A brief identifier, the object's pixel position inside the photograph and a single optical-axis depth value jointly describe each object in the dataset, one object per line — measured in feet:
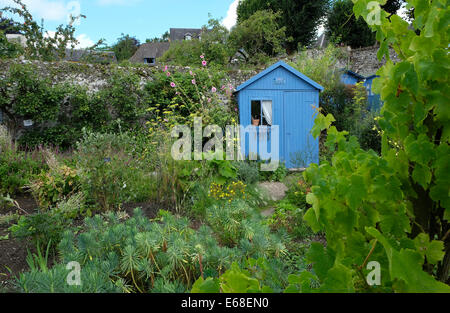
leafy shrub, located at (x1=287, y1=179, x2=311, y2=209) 14.40
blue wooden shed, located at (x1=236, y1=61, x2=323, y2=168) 23.89
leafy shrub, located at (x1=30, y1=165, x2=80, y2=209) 11.96
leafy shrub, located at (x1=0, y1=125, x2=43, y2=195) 14.59
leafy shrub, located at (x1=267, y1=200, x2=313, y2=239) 10.87
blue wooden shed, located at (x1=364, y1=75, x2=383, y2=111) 30.09
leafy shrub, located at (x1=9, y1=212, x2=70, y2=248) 7.70
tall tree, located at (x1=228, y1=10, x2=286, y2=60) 52.65
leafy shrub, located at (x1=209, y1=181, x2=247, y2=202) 13.34
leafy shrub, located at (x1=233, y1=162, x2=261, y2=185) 18.11
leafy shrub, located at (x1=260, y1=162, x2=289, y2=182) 21.31
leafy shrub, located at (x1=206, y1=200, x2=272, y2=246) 8.24
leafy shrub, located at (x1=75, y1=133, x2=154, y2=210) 12.19
